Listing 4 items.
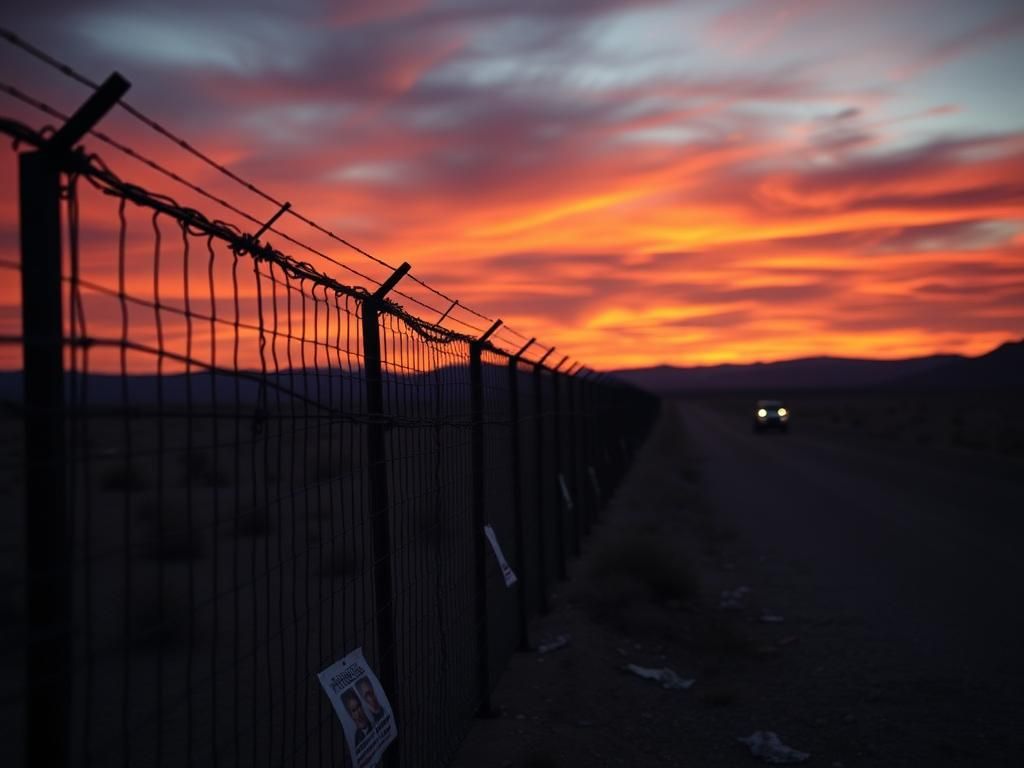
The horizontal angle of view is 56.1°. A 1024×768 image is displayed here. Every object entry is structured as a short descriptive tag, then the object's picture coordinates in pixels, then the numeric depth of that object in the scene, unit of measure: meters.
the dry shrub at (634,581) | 9.57
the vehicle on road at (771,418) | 53.84
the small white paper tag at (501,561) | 6.23
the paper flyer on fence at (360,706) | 3.31
